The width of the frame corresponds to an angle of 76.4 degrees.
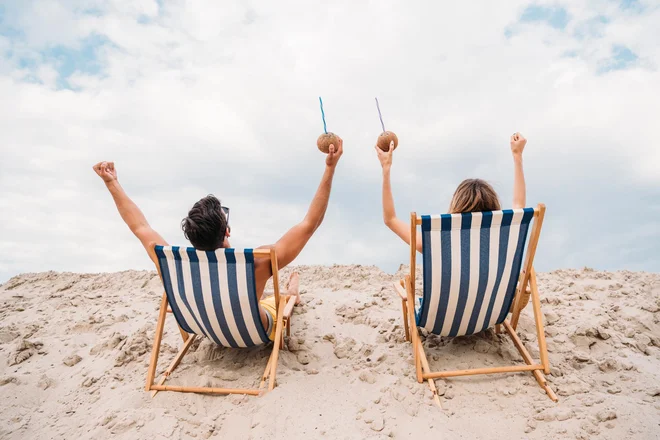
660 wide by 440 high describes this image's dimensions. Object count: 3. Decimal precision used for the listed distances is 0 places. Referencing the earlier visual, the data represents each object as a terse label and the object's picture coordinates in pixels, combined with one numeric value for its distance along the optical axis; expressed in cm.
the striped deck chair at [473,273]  299
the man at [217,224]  318
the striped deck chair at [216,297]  309
